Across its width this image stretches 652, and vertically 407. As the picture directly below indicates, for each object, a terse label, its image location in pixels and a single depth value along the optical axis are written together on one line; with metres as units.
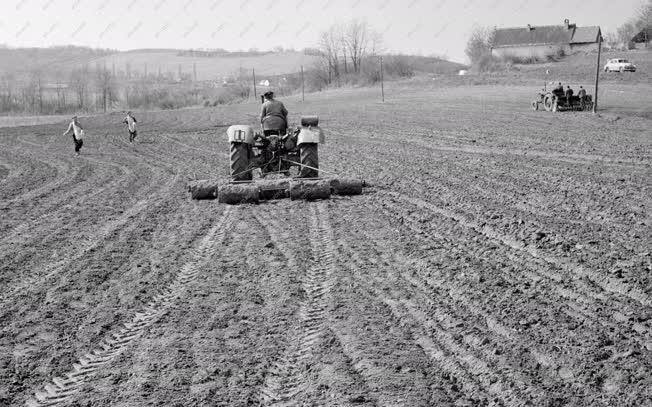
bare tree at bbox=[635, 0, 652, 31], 94.82
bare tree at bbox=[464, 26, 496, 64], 105.50
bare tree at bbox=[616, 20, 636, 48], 108.50
